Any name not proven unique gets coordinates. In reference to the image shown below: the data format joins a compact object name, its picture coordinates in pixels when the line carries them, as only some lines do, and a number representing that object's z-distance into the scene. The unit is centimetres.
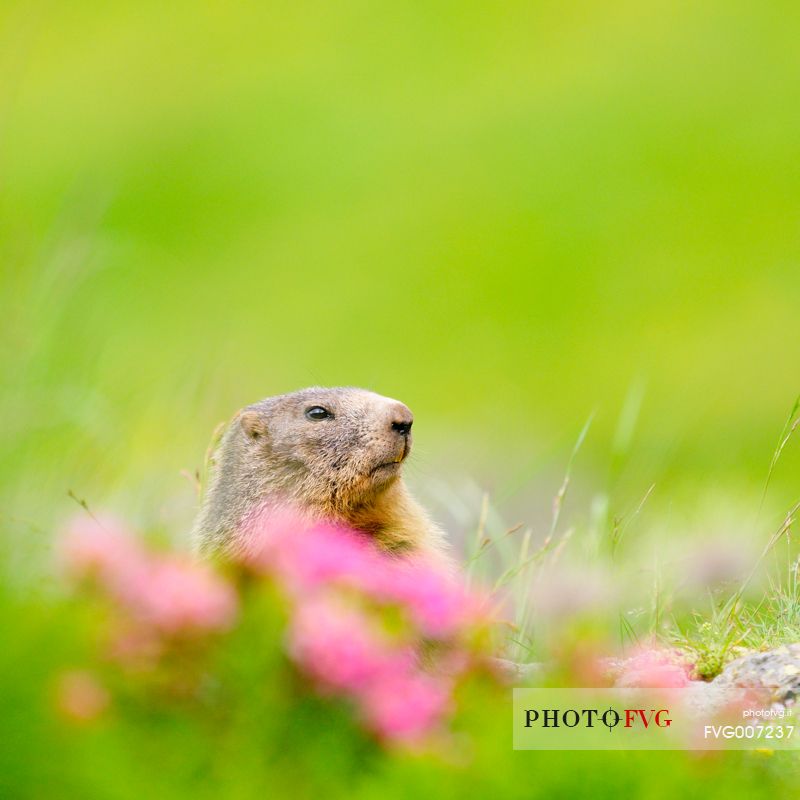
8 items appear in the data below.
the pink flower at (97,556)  643
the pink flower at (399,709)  631
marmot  1216
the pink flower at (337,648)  616
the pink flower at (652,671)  794
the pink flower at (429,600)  685
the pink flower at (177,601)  619
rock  848
